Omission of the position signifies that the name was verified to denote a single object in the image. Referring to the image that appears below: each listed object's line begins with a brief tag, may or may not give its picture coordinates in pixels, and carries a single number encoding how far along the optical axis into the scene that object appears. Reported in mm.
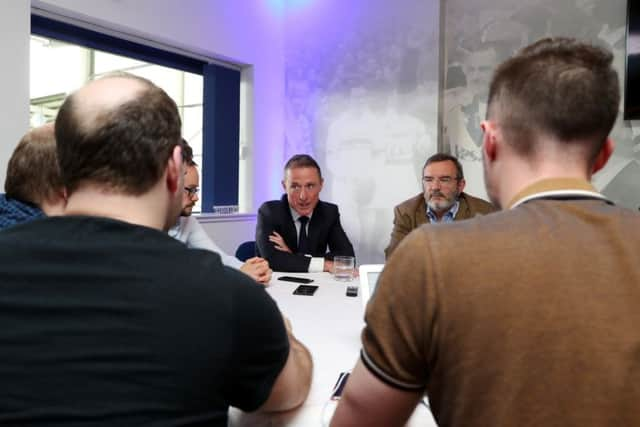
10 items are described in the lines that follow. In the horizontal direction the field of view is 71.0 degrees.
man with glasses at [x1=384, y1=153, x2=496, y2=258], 2891
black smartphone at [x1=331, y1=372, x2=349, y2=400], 984
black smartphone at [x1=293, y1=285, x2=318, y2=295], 2008
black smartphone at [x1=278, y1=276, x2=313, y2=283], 2285
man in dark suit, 2932
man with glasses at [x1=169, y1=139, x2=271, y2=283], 2143
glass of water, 2350
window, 3273
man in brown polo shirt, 617
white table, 926
